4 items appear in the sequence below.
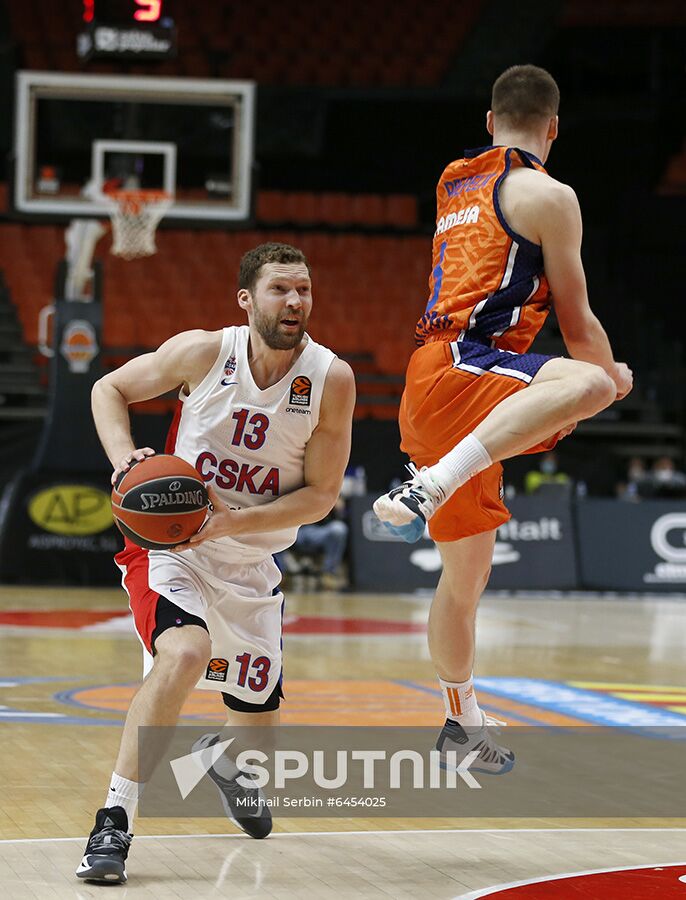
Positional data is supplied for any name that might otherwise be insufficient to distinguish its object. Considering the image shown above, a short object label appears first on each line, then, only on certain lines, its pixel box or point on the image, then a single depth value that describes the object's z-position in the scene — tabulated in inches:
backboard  1051.3
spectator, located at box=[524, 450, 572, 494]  1331.2
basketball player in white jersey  341.1
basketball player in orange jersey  342.6
